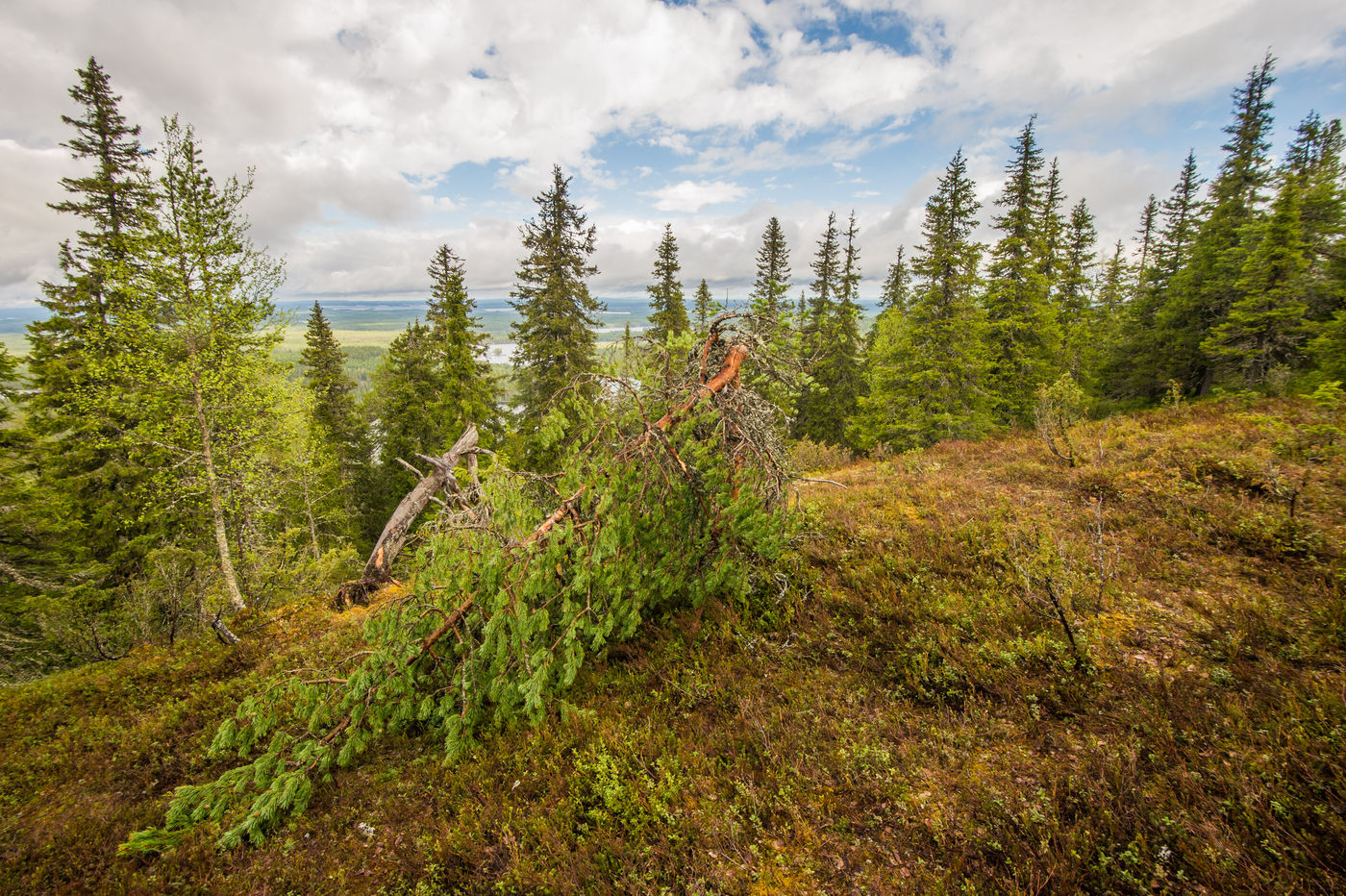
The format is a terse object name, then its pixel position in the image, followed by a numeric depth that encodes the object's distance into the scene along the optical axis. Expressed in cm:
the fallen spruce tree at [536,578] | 366
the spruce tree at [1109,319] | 2388
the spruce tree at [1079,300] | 2373
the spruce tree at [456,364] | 1962
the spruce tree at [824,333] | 2811
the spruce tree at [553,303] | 1884
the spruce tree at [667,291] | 2531
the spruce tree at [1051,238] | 2103
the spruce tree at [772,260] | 2900
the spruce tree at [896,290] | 3206
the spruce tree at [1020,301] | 1977
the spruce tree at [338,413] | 2425
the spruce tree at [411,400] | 2120
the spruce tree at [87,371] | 1297
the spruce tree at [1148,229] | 3691
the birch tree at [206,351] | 1087
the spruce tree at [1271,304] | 1427
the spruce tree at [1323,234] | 1429
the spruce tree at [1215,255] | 1917
